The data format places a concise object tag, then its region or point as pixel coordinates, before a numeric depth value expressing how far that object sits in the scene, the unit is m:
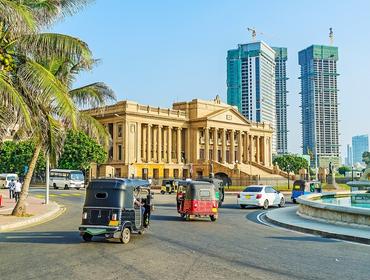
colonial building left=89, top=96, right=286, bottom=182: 88.88
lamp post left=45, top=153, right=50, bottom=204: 31.12
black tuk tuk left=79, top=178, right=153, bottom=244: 13.25
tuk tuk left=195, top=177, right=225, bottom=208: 32.75
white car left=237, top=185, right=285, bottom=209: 29.97
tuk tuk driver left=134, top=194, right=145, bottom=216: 14.62
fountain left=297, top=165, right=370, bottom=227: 16.89
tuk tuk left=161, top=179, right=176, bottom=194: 53.00
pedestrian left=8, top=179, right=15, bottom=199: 35.75
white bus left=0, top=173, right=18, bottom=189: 64.07
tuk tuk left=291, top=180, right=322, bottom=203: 37.47
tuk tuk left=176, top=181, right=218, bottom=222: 20.98
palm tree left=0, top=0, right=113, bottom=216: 14.20
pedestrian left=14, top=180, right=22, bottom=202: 31.78
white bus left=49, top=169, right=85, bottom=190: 64.44
